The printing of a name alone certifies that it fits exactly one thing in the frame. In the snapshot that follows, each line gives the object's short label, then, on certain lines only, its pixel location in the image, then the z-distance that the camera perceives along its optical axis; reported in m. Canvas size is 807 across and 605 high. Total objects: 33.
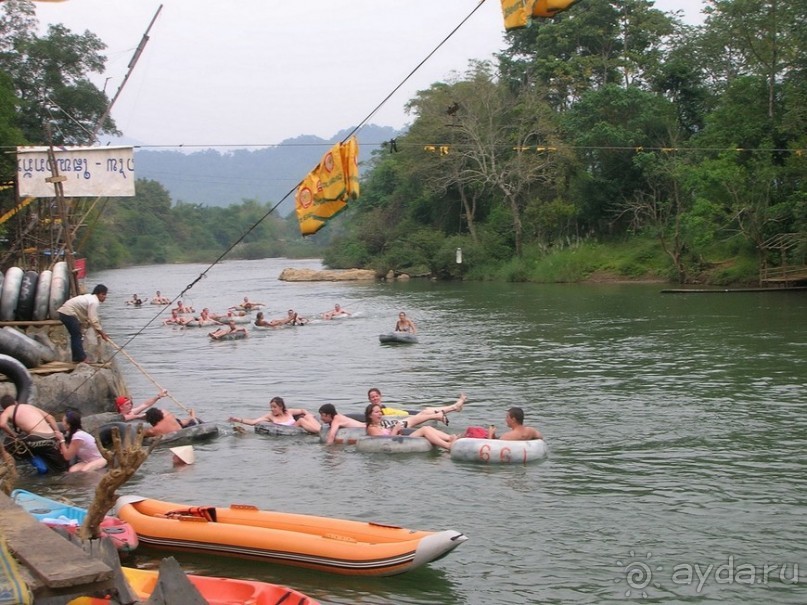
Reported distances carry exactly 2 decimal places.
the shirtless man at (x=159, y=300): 49.28
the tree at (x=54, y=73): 52.22
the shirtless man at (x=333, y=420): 16.14
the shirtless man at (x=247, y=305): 43.41
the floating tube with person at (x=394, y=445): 15.12
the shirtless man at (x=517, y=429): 14.59
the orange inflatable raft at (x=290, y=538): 9.58
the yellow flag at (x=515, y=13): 9.93
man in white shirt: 17.44
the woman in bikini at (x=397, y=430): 15.14
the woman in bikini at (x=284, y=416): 17.03
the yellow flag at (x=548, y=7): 9.66
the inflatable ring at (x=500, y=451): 14.22
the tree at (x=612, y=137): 51.94
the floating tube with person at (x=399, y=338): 29.28
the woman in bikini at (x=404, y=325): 30.08
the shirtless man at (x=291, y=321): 36.36
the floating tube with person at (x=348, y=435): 15.97
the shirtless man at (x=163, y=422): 15.95
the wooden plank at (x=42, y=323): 19.40
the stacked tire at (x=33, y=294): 19.80
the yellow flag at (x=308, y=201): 14.00
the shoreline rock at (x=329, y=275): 68.69
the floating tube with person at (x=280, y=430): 16.91
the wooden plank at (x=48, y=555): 5.74
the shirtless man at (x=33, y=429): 14.51
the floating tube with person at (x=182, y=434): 15.67
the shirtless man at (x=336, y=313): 38.56
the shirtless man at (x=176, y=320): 38.81
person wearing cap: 17.02
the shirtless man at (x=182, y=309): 40.50
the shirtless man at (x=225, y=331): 33.06
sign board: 19.55
